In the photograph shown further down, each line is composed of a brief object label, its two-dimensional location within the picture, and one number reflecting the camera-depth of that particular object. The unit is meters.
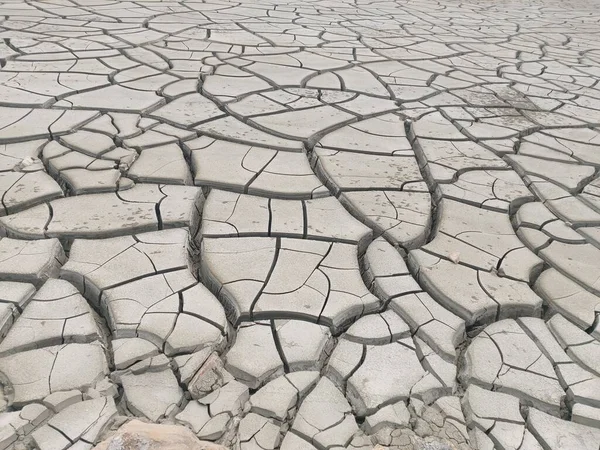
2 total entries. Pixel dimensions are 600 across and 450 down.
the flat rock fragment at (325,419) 1.38
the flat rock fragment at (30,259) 1.83
